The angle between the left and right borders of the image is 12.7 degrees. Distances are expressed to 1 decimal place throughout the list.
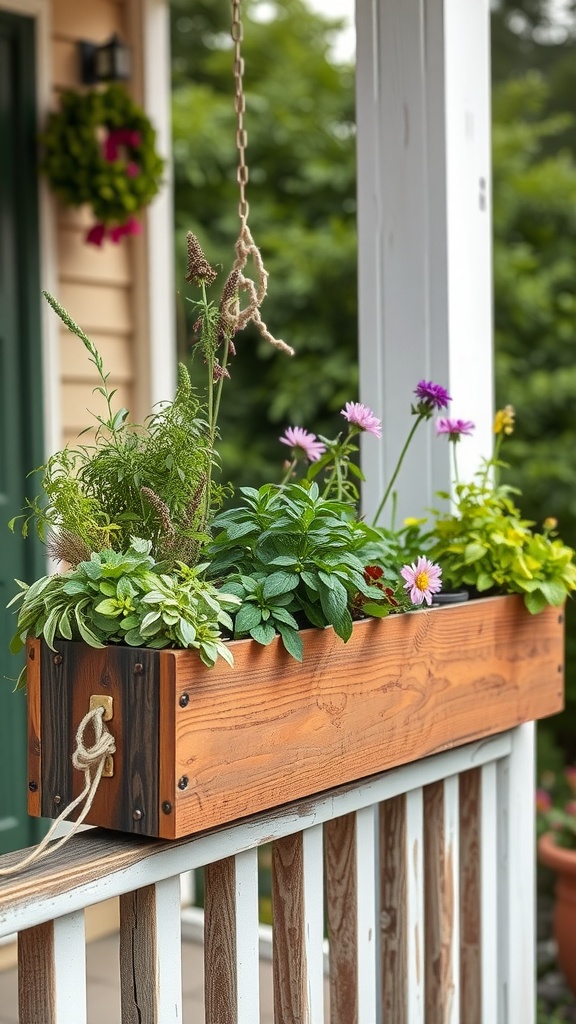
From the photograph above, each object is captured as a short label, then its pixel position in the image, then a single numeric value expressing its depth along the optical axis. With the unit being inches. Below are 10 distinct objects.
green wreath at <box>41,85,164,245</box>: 174.1
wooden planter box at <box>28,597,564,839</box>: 100.4
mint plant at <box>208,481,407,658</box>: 105.0
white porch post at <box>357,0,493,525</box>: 124.8
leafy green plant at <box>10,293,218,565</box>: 103.7
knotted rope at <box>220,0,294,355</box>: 107.4
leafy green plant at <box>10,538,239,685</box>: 100.3
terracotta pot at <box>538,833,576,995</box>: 203.6
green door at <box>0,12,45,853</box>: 174.0
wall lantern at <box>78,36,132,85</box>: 183.1
